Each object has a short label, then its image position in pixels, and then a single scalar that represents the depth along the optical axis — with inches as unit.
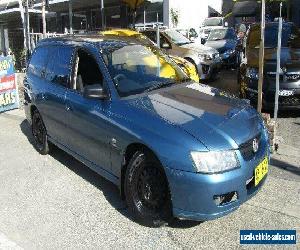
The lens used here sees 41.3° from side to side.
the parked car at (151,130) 136.4
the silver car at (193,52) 464.1
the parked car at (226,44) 585.0
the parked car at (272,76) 289.6
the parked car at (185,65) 372.5
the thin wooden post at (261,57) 224.3
